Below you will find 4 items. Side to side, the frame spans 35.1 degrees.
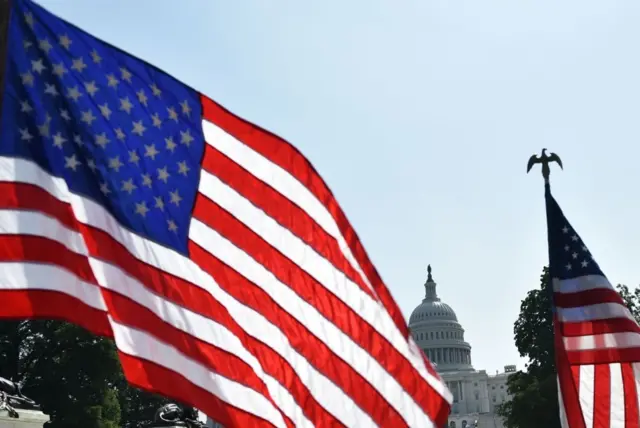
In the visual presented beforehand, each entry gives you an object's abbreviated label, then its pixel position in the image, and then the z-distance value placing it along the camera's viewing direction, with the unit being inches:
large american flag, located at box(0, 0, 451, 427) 268.5
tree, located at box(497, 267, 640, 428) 1827.0
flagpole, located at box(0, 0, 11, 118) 252.5
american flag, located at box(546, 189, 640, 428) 524.4
